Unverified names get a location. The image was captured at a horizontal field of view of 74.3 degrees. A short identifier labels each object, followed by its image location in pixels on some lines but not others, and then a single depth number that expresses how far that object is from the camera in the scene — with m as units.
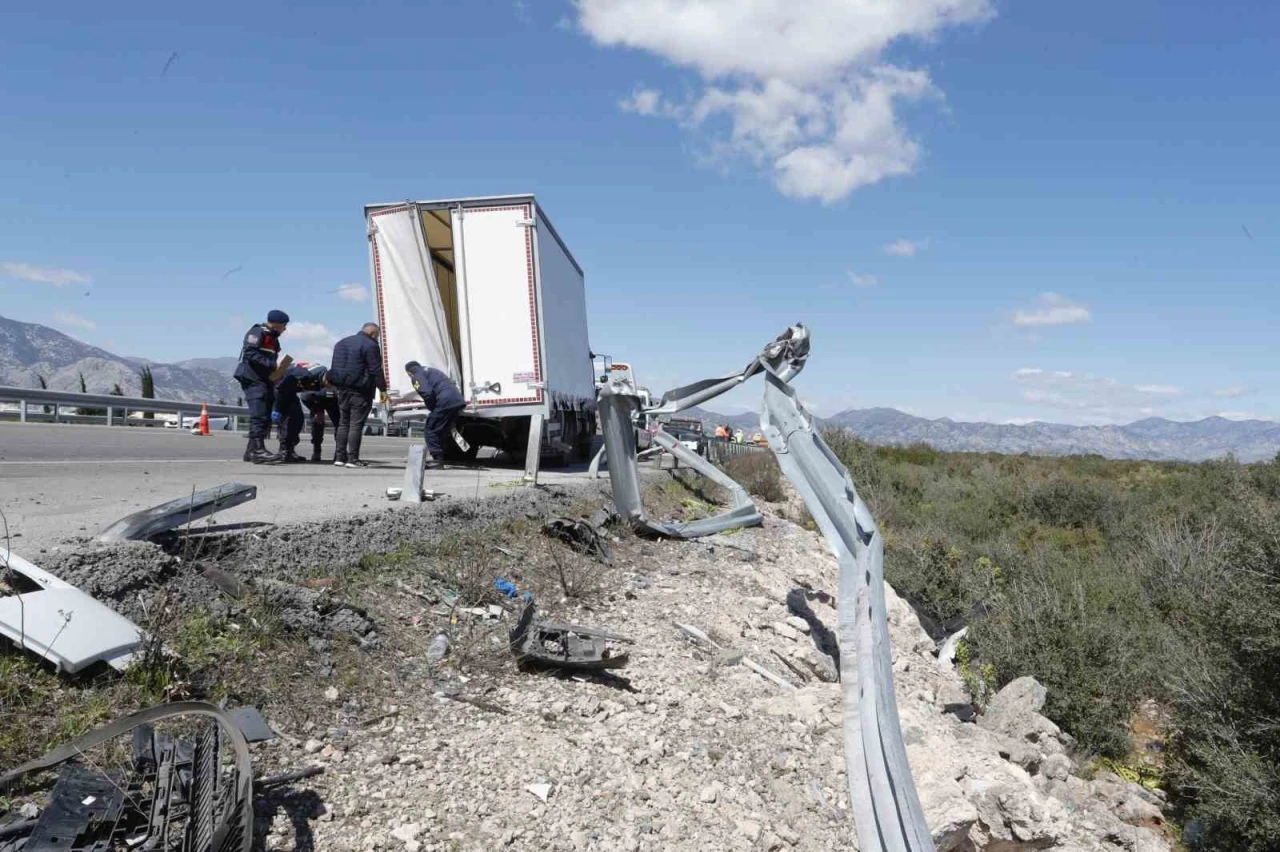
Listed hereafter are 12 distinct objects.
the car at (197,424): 20.38
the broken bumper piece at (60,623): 3.12
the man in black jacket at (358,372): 10.51
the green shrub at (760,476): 14.25
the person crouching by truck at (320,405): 11.03
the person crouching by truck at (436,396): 10.96
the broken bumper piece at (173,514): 4.19
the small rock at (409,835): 2.99
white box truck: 11.66
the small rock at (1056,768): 5.24
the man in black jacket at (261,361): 10.07
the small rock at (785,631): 6.56
